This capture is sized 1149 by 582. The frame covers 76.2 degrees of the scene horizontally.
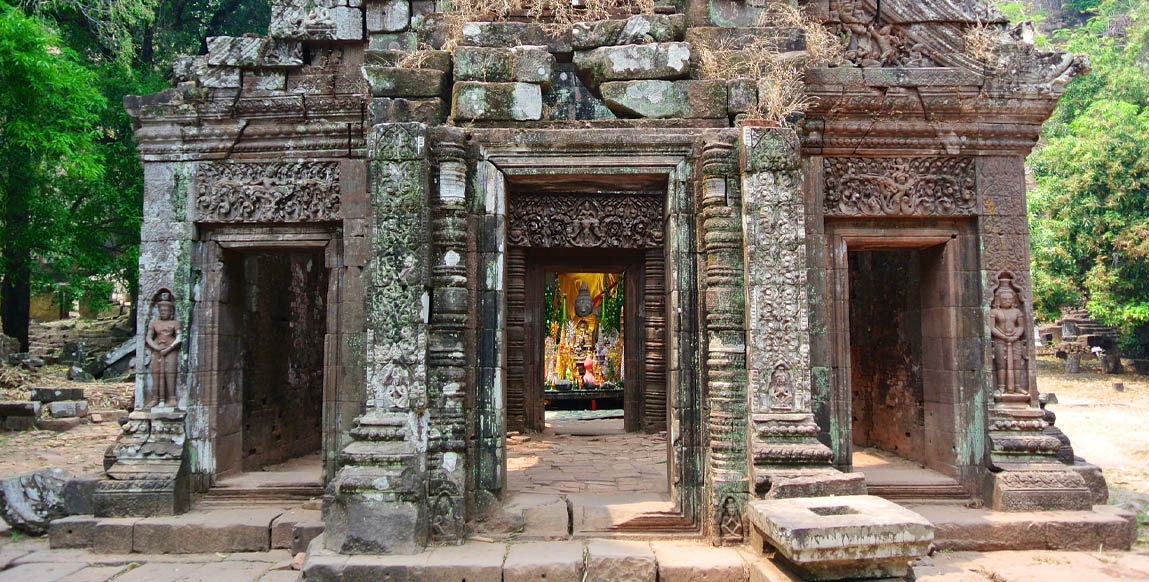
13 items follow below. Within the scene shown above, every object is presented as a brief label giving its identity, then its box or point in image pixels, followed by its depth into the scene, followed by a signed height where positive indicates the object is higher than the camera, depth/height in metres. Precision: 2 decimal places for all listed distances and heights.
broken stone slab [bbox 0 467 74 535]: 6.09 -1.31
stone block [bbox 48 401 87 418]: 11.29 -0.99
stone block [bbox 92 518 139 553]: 5.80 -1.53
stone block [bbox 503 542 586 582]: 4.41 -1.36
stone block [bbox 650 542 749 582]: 4.42 -1.38
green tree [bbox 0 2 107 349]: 10.52 +3.30
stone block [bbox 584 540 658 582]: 4.49 -1.40
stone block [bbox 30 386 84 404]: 12.00 -0.79
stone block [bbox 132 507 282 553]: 5.82 -1.53
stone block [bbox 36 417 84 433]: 10.95 -1.18
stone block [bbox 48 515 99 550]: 5.84 -1.50
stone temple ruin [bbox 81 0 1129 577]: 4.82 +0.79
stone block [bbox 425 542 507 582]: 4.37 -1.35
